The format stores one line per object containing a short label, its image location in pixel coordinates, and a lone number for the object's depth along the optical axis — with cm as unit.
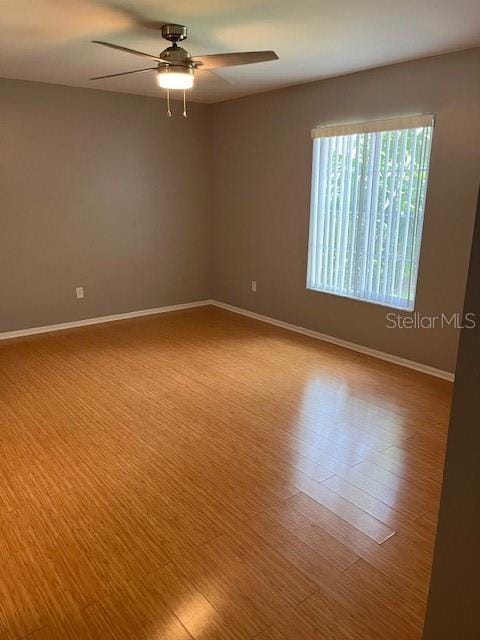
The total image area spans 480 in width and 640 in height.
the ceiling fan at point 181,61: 277
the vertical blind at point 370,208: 378
